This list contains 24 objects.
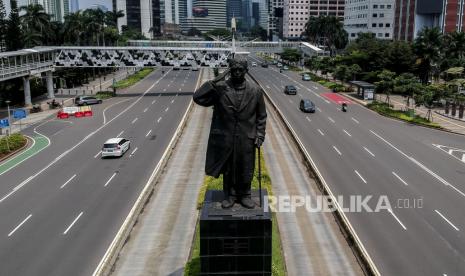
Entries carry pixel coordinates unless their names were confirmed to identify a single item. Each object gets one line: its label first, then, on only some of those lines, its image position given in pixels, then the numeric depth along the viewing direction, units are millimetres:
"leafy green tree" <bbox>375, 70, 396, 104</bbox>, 70500
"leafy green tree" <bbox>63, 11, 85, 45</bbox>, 115875
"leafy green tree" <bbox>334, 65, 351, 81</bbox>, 90975
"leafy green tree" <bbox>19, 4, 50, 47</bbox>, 96438
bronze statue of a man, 16109
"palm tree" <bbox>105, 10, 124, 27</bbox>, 137125
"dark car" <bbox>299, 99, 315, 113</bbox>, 66875
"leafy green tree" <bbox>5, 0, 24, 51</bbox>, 90125
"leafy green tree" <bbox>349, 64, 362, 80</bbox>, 91062
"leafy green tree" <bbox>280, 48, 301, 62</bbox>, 147475
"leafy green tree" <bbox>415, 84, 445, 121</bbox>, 59594
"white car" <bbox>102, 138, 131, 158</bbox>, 44272
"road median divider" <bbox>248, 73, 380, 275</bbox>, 21531
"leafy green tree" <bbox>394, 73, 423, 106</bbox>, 65562
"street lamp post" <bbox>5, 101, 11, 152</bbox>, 48031
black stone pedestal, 15367
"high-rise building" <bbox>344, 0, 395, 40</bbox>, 173875
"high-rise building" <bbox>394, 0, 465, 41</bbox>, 126688
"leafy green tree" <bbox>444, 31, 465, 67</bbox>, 89250
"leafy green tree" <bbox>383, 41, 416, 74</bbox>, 92875
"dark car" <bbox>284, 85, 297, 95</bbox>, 85000
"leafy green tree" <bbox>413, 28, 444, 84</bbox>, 87312
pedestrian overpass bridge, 84250
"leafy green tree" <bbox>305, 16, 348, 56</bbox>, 159000
